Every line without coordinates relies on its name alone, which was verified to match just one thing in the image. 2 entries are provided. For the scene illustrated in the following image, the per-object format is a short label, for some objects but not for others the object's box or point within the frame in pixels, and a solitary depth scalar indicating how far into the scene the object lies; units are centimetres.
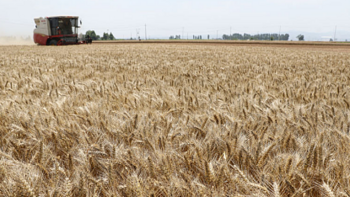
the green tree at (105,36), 11662
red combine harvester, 2470
